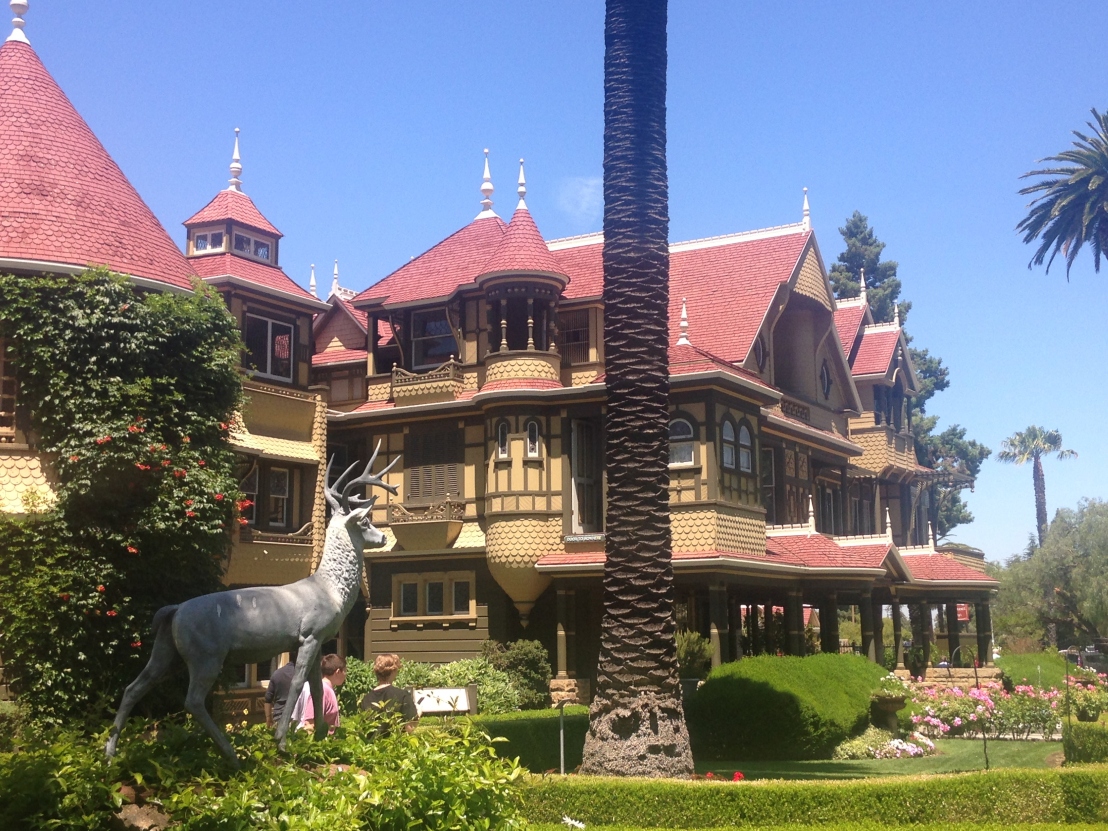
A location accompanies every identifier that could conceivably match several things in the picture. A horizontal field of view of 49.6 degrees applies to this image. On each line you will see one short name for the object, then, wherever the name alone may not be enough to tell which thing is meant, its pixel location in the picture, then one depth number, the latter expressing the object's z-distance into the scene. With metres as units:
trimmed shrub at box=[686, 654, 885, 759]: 23.25
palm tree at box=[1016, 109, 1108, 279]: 57.31
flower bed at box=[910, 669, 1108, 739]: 28.50
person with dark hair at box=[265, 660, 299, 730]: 11.76
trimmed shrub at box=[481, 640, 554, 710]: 29.59
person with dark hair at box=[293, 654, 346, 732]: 11.72
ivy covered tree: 18.08
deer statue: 9.69
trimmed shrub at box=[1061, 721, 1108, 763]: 18.81
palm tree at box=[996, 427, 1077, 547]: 101.50
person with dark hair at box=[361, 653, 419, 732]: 11.23
